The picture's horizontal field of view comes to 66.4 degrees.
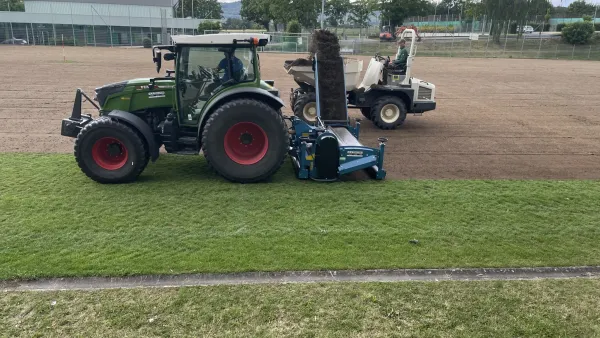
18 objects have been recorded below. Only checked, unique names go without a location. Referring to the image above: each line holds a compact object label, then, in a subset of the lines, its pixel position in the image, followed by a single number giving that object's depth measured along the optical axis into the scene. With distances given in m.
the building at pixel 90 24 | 47.03
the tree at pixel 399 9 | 62.03
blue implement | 7.33
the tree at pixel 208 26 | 49.80
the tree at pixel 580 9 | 69.81
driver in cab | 7.14
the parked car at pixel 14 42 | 44.44
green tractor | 6.97
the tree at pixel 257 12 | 58.69
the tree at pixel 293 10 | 56.12
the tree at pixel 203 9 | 82.16
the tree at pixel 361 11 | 65.50
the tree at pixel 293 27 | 46.06
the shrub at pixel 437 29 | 66.12
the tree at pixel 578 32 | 46.19
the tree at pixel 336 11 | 70.38
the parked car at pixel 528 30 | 61.91
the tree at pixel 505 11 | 49.59
